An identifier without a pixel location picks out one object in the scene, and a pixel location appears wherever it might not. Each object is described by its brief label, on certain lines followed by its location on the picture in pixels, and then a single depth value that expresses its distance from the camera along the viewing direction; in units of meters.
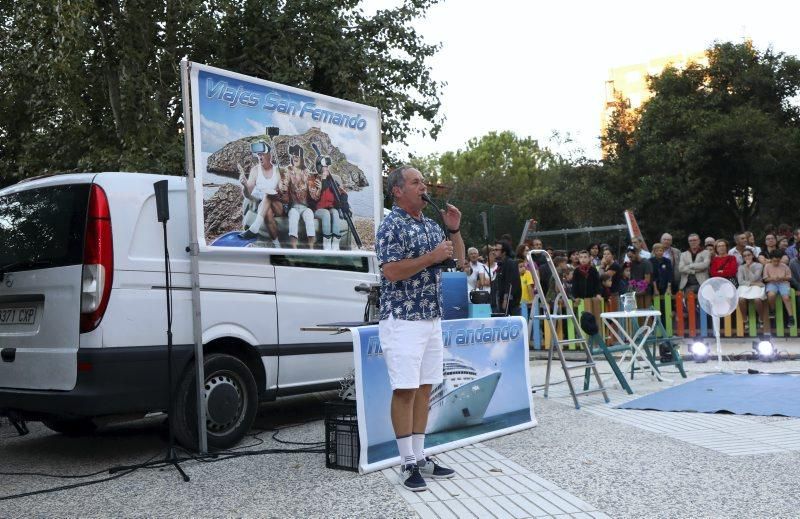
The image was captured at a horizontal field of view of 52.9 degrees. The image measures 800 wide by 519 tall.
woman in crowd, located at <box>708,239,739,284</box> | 13.77
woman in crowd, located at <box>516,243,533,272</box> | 15.18
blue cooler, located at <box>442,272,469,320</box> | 6.86
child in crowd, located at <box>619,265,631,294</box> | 14.88
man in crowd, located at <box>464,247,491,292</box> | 14.78
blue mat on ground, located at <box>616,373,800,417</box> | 7.55
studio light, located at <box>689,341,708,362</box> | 11.87
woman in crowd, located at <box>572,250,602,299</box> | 14.55
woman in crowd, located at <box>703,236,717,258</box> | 14.44
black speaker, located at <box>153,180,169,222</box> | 5.86
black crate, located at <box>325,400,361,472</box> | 5.61
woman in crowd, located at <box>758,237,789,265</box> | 13.66
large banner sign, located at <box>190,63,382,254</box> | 6.45
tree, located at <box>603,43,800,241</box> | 26.70
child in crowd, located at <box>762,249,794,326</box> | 13.12
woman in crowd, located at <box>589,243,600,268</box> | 16.99
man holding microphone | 5.04
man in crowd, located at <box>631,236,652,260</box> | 15.77
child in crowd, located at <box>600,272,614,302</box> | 14.92
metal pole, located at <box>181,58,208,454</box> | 6.09
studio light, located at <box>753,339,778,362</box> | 11.68
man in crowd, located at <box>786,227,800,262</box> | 13.71
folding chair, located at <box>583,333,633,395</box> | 8.64
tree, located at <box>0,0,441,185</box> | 14.84
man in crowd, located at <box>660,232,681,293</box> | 14.98
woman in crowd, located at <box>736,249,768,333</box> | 13.33
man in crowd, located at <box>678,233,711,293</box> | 14.38
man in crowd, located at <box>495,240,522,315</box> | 13.34
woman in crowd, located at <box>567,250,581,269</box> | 15.10
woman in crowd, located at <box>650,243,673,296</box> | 14.68
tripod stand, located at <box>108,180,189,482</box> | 5.86
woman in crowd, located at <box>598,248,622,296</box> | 15.07
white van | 5.75
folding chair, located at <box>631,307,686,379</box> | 9.93
